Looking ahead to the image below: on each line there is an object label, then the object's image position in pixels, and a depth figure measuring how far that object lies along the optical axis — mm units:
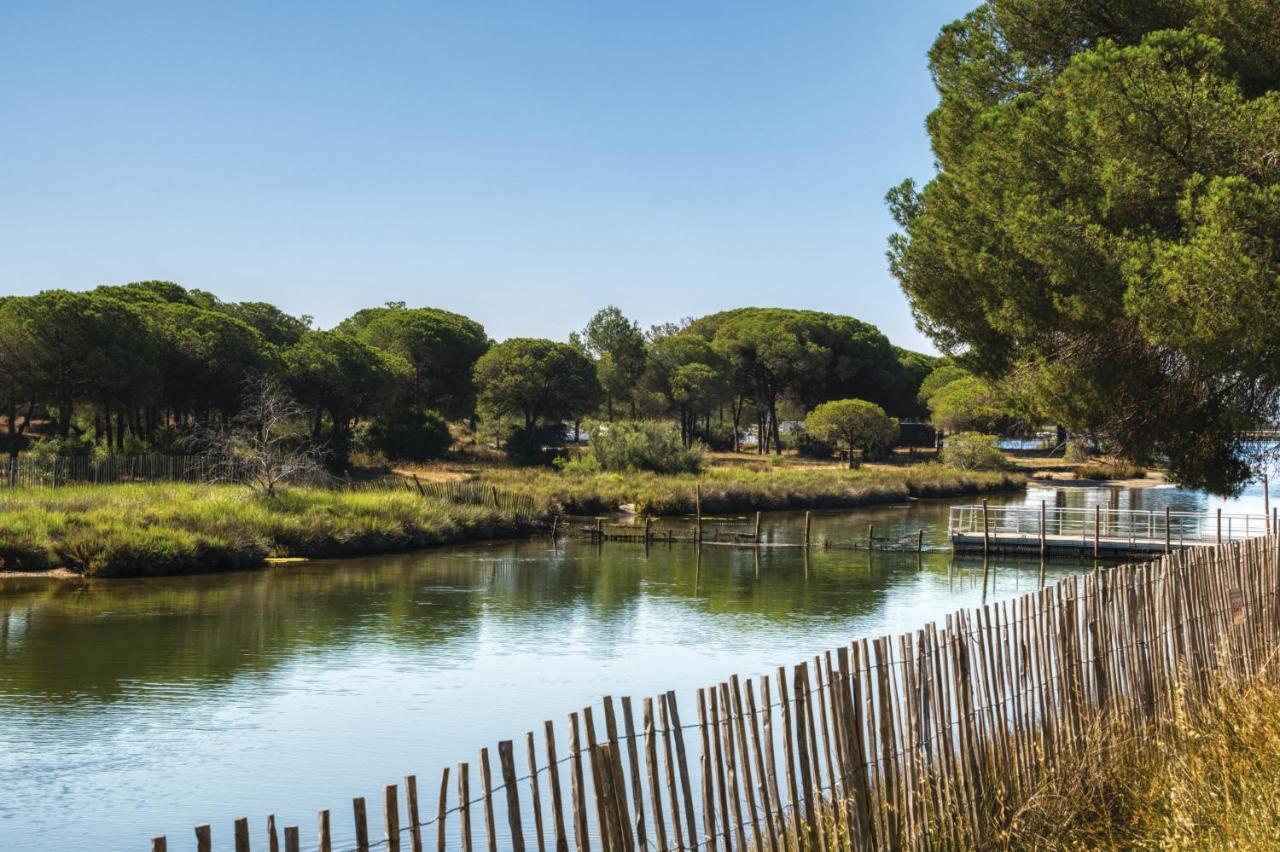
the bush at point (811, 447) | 75938
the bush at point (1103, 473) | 68625
